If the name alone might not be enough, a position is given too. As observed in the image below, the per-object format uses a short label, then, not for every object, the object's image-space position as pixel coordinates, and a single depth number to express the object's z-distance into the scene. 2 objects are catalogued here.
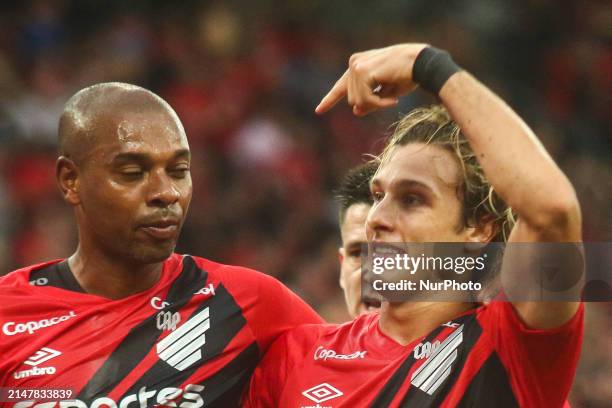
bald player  6.75
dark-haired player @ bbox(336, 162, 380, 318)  8.67
